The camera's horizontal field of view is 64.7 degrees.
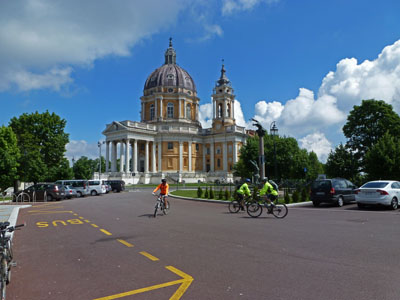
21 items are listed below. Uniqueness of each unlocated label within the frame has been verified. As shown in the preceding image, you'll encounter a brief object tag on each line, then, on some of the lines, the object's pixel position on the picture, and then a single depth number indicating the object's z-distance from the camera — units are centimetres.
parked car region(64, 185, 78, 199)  3051
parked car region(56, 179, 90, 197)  3369
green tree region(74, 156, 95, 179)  8131
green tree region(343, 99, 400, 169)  4266
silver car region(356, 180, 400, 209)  1573
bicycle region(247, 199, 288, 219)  1340
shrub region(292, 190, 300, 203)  2053
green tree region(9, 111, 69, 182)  5094
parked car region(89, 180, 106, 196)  3591
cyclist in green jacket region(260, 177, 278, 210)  1357
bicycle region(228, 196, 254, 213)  1548
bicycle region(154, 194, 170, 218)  1481
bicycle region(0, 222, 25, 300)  422
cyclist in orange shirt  1482
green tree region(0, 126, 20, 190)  3023
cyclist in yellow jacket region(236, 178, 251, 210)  1510
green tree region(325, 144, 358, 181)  4009
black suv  1789
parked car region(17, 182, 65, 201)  2692
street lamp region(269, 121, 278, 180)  3050
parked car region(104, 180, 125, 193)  4166
